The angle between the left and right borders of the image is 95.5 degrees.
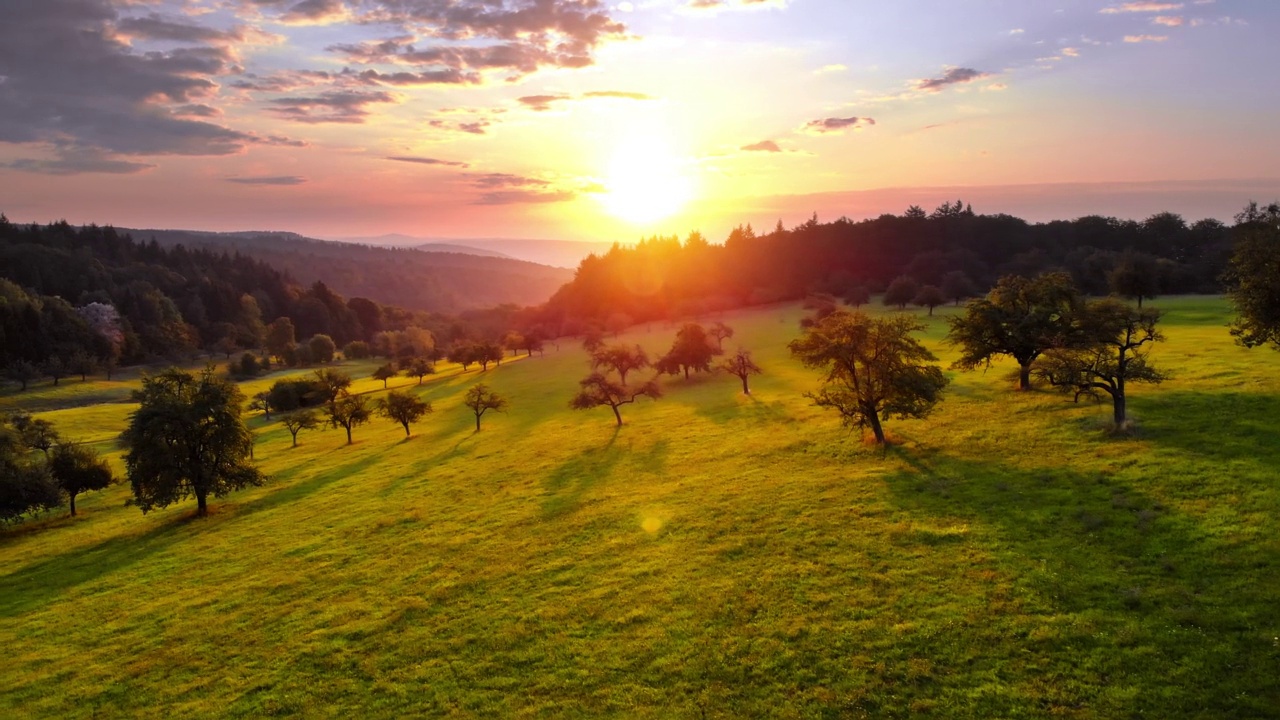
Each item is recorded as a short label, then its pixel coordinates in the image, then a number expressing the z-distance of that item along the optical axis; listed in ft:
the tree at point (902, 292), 393.29
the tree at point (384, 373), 366.84
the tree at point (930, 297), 372.17
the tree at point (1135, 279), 275.39
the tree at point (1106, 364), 108.58
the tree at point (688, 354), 269.64
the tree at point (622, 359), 274.77
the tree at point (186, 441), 134.72
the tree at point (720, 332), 335.88
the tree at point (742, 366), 215.31
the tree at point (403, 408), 217.77
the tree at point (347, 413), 221.05
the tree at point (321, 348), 501.97
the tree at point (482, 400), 218.18
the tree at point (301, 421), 227.40
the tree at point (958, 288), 400.26
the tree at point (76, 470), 153.17
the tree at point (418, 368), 360.89
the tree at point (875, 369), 126.31
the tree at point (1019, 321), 145.79
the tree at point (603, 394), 197.57
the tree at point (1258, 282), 107.24
